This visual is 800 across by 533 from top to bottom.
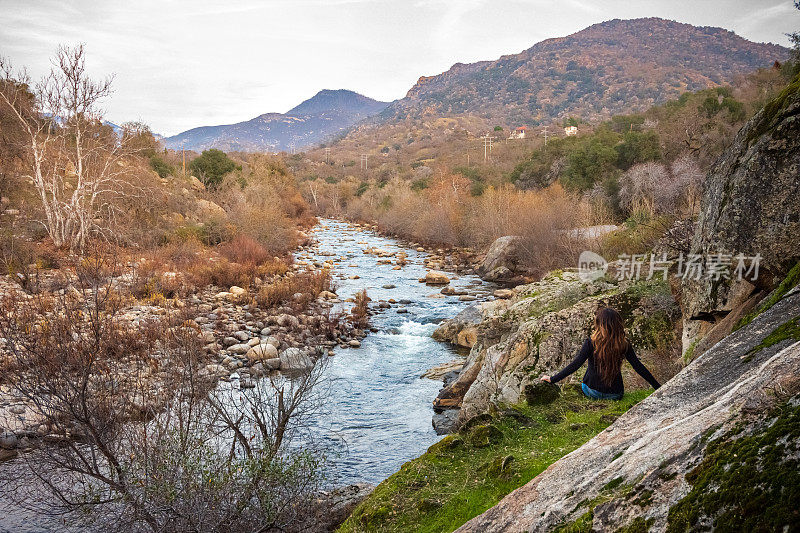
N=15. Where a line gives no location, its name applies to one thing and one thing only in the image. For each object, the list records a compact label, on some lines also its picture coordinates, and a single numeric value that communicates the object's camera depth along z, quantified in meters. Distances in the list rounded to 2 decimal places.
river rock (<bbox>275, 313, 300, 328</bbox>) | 14.63
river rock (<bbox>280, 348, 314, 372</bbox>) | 11.55
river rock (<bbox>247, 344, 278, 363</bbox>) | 11.96
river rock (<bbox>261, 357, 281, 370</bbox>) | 11.66
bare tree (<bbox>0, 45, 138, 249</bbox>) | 17.06
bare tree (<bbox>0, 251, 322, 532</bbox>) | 4.72
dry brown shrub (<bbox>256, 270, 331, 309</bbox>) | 16.61
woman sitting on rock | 4.90
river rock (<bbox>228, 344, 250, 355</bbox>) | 12.59
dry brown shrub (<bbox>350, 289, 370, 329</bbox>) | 15.21
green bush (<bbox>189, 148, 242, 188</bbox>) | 38.25
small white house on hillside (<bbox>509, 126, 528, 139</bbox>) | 88.14
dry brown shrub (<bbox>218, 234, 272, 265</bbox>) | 21.63
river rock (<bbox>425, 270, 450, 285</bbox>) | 21.39
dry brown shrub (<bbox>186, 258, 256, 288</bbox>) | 18.09
